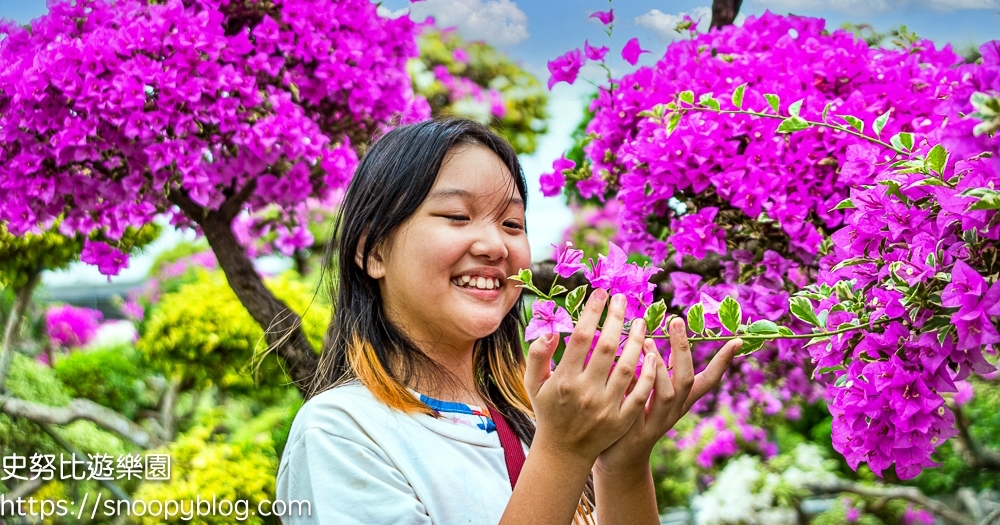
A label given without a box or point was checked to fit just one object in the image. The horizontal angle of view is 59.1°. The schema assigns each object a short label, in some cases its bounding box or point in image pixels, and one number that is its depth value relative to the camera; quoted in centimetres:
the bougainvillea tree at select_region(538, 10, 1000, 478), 113
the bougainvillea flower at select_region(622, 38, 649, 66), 229
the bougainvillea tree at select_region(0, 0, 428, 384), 221
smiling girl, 118
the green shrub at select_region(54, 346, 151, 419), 501
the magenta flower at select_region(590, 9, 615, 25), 232
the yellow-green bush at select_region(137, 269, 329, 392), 405
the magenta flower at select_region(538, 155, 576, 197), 242
